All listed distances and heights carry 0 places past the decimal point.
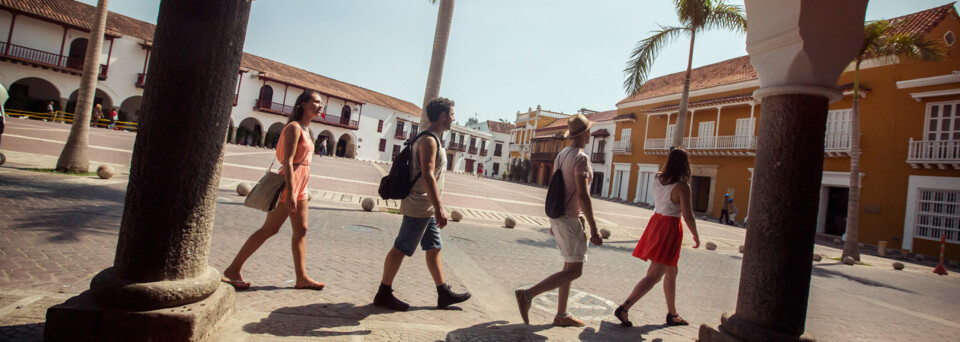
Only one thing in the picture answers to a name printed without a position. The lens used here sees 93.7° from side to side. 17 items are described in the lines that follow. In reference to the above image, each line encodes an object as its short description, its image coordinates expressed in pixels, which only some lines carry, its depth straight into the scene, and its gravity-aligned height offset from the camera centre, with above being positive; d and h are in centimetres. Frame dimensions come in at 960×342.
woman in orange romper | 322 -24
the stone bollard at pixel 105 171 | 808 -73
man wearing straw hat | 314 -23
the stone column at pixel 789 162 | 244 +38
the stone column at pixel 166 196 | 188 -24
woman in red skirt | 357 -16
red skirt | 360 -23
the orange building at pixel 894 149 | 1492 +350
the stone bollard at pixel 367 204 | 848 -65
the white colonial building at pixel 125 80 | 2723 +456
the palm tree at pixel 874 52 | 1084 +487
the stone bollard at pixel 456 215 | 864 -63
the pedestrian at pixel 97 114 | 2462 +88
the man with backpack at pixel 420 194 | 308 -13
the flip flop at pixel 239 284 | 322 -95
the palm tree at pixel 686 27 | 1034 +448
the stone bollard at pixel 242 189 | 816 -69
